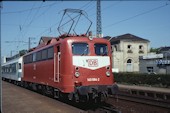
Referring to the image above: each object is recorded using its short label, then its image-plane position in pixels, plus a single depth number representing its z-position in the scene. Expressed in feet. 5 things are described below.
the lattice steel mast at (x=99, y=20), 142.92
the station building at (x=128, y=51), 201.46
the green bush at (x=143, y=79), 97.72
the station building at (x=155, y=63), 138.31
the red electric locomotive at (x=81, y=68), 42.37
